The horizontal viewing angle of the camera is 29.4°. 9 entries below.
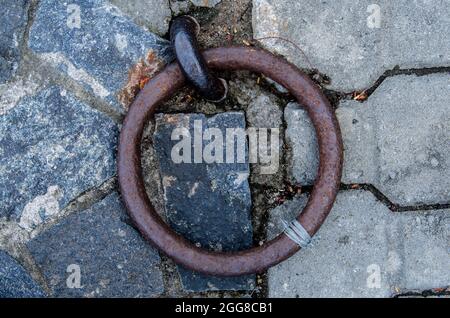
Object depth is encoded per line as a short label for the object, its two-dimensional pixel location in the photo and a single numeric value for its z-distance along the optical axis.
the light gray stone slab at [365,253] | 0.93
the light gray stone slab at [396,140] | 0.92
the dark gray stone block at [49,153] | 0.92
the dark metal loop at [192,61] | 0.84
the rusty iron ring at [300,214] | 0.86
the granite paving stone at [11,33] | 0.92
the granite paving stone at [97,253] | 0.93
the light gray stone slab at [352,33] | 0.92
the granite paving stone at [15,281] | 0.92
